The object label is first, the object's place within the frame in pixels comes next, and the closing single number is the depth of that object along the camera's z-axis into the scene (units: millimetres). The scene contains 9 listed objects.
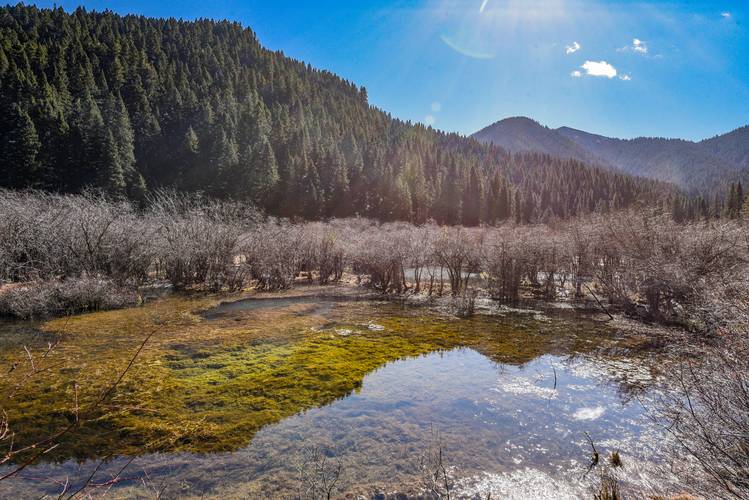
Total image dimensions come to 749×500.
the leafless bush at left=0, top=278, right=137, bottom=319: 19094
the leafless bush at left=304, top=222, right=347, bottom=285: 34406
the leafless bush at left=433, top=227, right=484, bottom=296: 28891
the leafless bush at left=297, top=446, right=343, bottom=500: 7207
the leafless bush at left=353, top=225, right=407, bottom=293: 29828
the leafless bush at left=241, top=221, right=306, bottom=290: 30312
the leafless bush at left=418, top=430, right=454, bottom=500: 7431
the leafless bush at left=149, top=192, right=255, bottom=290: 28125
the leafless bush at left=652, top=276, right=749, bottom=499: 5723
